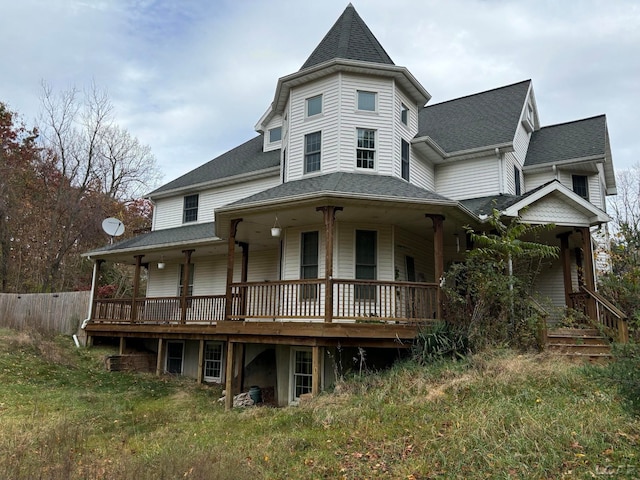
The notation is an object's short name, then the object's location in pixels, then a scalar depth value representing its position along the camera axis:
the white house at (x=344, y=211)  10.60
